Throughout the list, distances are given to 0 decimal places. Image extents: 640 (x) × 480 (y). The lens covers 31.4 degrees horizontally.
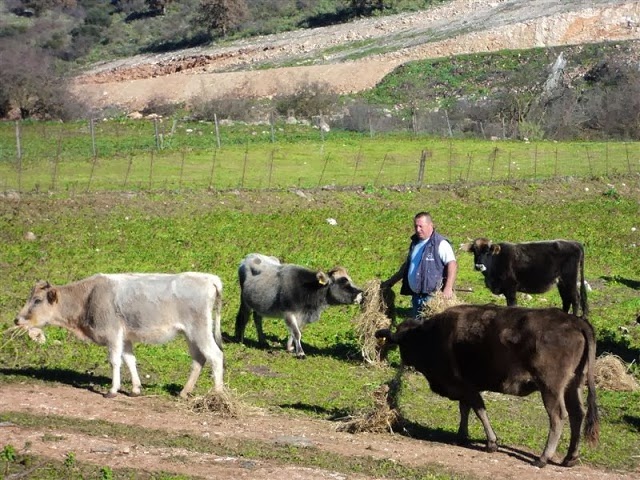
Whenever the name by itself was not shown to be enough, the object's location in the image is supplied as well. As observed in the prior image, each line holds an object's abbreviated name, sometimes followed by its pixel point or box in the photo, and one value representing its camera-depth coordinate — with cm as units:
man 1548
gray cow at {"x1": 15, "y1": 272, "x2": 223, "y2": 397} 1451
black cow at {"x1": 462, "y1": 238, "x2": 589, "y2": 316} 2136
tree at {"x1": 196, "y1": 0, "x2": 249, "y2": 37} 9731
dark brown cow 1212
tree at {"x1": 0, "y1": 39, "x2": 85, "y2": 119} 6003
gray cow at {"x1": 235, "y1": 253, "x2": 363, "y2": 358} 1805
